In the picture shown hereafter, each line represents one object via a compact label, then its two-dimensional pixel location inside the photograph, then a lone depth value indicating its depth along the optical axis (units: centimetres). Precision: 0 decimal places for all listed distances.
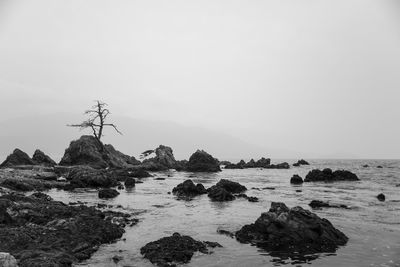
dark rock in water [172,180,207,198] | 3534
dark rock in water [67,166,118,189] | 3765
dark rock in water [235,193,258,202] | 3072
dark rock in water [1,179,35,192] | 3097
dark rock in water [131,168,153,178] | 5600
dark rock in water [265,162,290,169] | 9806
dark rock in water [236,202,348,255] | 1591
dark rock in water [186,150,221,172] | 7669
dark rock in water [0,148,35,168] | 5450
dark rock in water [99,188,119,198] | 3077
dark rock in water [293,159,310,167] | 12856
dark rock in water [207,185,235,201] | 3156
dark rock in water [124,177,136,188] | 4118
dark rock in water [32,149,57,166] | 6098
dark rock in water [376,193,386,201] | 3250
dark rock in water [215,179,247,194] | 3716
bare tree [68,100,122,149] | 6206
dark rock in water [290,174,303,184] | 4972
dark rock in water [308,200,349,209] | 2760
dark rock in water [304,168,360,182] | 5547
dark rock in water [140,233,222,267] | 1374
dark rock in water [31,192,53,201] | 2493
